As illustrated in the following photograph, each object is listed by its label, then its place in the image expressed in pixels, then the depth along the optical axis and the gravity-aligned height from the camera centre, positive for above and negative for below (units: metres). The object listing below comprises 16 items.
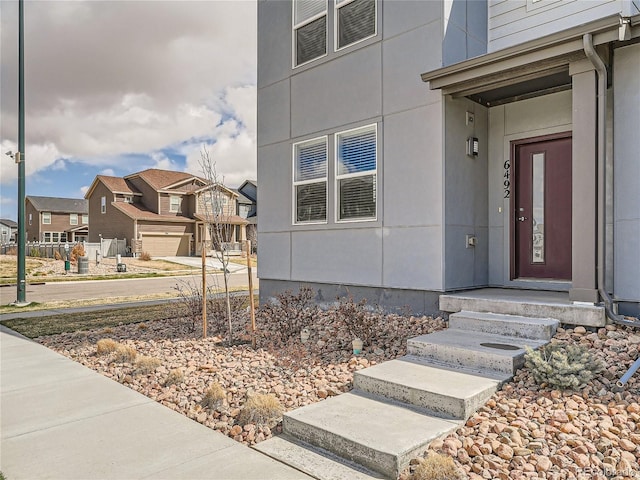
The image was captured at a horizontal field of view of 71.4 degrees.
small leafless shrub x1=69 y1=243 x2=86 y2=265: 25.09 -0.57
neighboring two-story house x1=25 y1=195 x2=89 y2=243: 46.41 +2.45
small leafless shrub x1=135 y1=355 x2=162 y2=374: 5.00 -1.38
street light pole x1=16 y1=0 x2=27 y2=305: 10.86 +1.89
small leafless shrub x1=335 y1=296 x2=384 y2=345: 5.55 -1.02
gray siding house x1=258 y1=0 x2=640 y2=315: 5.06 +1.33
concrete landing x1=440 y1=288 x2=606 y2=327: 4.75 -0.72
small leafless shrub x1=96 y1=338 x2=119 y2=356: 5.82 -1.37
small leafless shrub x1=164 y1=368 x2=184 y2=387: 4.57 -1.40
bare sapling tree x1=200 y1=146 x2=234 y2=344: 6.24 +0.57
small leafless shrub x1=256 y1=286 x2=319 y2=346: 6.16 -1.15
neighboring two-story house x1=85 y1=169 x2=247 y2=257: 33.44 +2.52
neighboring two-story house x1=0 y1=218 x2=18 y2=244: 64.00 +2.07
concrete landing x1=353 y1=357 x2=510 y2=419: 3.40 -1.19
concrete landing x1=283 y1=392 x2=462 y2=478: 2.83 -1.33
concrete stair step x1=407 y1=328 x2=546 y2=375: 4.06 -1.04
